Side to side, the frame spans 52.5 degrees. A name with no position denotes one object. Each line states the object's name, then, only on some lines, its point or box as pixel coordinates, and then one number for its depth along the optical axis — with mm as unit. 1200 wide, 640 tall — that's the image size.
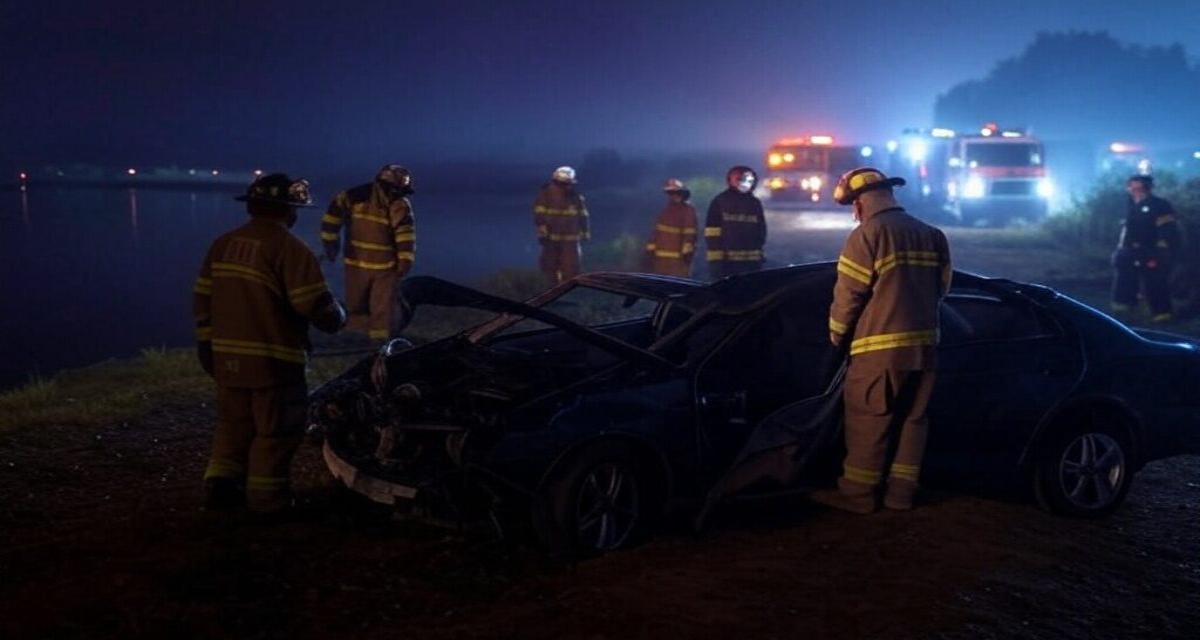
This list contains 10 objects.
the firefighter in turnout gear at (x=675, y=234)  12883
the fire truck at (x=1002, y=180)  27469
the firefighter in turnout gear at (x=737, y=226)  11758
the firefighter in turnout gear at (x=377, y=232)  10094
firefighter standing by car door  5812
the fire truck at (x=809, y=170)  34438
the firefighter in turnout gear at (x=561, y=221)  13484
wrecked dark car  5129
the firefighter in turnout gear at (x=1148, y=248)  13633
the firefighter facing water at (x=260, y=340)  5750
